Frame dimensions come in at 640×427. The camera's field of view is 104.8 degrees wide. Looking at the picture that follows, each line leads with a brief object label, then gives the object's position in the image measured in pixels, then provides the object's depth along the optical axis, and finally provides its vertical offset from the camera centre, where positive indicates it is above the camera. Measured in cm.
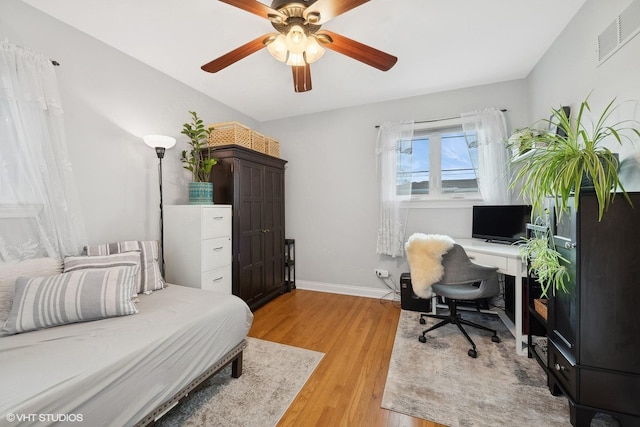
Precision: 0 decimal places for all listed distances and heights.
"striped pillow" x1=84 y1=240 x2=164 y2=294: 186 -37
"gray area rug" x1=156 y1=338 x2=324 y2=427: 139 -118
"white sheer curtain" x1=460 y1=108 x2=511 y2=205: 271 +55
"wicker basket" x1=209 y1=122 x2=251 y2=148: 272 +85
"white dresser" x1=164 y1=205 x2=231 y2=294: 229 -35
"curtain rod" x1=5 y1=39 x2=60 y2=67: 178 +107
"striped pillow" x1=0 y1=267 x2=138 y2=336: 128 -50
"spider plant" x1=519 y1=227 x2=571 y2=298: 142 -31
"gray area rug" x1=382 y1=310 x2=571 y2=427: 140 -117
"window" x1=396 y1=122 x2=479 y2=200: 297 +55
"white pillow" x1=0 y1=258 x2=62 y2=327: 134 -37
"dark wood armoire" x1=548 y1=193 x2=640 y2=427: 119 -53
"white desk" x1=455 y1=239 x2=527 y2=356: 195 -46
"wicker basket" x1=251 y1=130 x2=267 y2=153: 300 +85
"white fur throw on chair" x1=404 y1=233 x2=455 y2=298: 208 -43
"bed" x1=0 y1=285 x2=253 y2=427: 87 -64
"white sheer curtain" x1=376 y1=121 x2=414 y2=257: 311 +17
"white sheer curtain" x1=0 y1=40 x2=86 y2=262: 156 +30
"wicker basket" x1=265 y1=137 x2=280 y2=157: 328 +86
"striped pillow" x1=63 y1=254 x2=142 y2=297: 163 -36
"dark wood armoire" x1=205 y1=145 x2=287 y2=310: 270 -7
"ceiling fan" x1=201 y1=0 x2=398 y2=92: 132 +105
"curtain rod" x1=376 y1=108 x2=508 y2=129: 295 +109
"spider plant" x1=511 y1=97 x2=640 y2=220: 117 +19
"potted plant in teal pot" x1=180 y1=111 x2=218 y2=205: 248 +40
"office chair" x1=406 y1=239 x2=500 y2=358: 206 -59
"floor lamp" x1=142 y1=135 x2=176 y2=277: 218 +61
